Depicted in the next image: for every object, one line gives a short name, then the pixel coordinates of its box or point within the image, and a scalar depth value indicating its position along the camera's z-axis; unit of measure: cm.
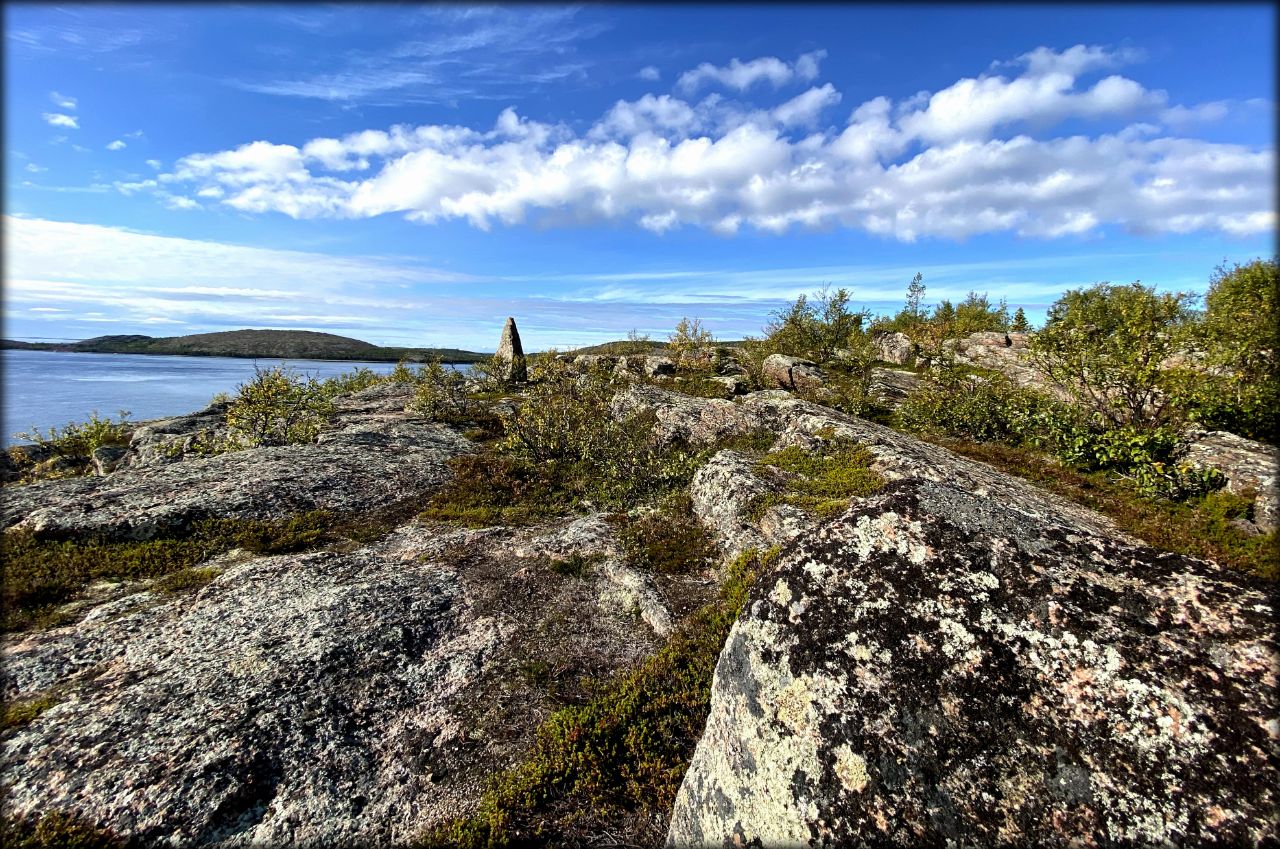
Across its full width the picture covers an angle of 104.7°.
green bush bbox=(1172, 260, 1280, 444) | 1466
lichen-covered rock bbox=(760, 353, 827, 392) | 3012
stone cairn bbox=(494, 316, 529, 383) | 3838
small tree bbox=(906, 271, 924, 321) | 5153
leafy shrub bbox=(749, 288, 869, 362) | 4056
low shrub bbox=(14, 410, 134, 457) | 2258
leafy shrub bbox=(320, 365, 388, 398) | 3951
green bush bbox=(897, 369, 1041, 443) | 1875
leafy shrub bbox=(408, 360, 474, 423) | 2486
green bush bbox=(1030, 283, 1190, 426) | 1486
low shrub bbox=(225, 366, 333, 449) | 1902
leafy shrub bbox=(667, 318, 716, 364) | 3906
